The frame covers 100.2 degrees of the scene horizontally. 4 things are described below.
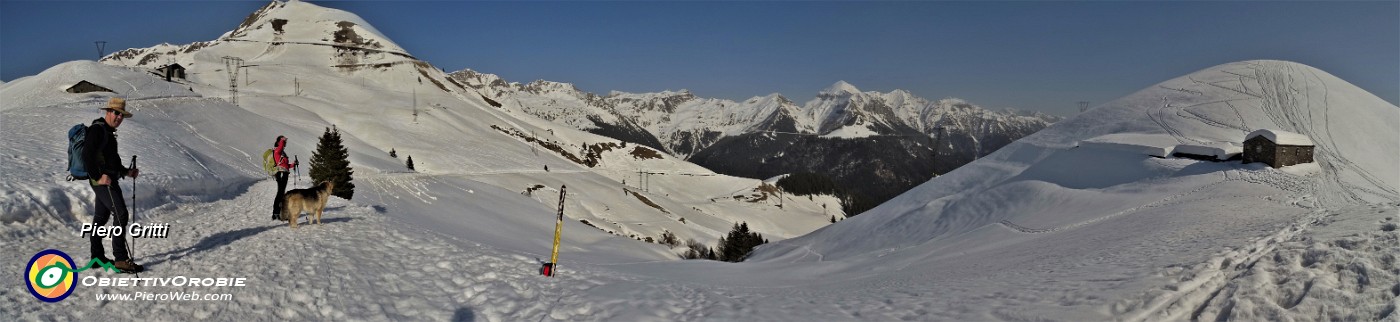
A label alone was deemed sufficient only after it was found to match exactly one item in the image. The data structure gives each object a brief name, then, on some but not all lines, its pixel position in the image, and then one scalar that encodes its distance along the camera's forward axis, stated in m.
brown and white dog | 15.10
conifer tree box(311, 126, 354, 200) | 28.27
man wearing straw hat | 8.84
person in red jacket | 17.38
